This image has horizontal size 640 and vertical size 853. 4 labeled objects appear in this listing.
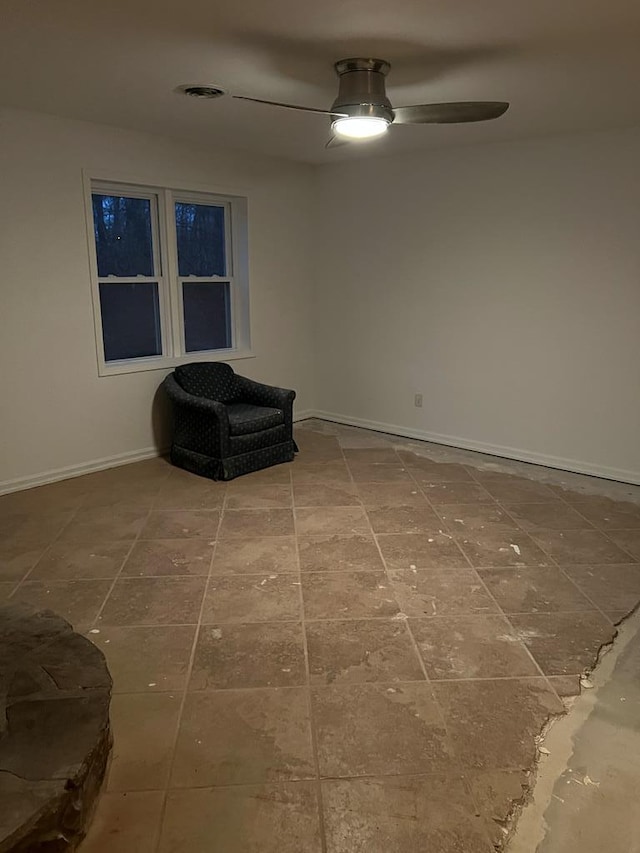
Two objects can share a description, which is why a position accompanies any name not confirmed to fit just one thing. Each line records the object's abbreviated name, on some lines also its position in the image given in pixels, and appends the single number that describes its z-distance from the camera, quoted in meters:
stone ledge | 1.52
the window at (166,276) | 4.74
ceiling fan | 2.90
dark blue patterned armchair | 4.51
